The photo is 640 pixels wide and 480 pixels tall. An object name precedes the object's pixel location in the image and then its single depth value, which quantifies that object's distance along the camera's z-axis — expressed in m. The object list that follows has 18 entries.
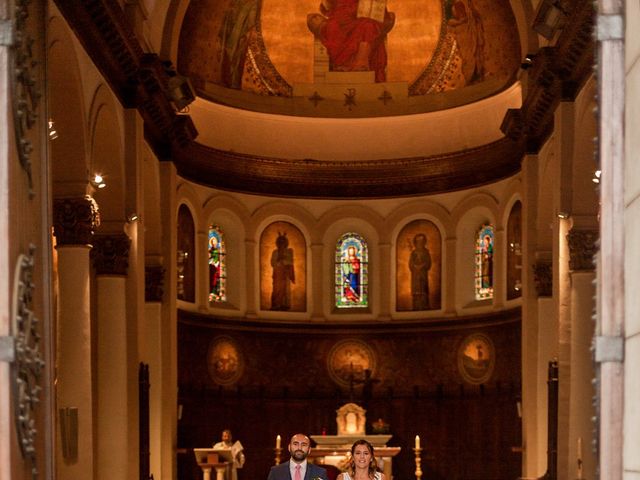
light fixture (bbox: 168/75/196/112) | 23.45
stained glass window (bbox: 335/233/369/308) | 31.12
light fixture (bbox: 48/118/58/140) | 14.20
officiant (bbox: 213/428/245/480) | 24.50
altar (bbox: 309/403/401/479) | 25.27
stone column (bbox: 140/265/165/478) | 24.30
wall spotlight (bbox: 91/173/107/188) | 18.39
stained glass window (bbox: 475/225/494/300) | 29.34
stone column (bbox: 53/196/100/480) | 17.30
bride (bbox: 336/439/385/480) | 9.54
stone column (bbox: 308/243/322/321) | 30.77
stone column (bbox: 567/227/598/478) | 19.17
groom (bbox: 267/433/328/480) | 10.23
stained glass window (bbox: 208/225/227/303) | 29.58
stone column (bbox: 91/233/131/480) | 19.75
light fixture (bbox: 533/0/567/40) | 20.14
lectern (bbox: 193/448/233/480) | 23.59
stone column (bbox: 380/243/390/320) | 30.61
